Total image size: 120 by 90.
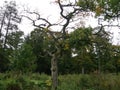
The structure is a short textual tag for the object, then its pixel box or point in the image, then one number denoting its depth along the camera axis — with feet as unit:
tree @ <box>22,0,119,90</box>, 28.25
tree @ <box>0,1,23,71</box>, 75.75
